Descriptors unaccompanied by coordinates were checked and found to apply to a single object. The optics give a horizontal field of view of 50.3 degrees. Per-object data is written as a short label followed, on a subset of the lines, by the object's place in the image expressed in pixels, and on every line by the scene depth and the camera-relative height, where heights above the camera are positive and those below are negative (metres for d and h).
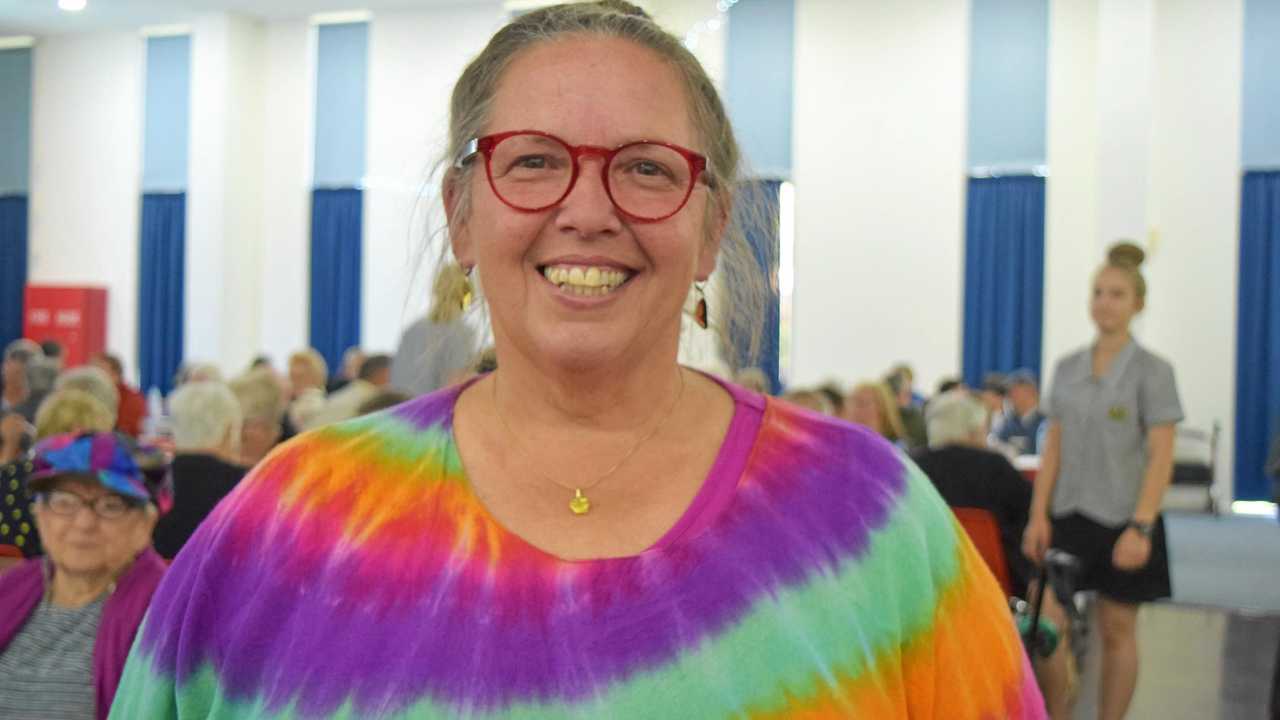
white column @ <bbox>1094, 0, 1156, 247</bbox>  11.35 +1.89
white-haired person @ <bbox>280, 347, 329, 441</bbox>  8.49 -0.38
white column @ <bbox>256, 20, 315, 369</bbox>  14.55 +1.48
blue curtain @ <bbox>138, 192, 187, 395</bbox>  14.88 +0.30
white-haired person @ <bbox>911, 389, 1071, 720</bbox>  4.32 -0.49
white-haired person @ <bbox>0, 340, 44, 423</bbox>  6.57 -0.40
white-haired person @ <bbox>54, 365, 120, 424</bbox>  5.09 -0.29
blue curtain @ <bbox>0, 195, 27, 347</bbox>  15.70 +0.50
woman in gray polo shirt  4.20 -0.42
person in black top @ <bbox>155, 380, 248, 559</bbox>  3.86 -0.43
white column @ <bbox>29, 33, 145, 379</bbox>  15.02 +1.58
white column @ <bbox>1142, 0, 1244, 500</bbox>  11.97 +1.26
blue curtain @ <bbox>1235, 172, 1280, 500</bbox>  11.97 +0.02
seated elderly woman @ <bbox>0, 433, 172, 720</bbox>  2.66 -0.56
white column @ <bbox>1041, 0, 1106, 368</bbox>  12.03 +1.45
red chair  4.09 -0.59
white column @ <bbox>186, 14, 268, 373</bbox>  14.29 +1.33
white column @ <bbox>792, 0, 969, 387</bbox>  12.49 +1.41
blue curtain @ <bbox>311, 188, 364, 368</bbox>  14.44 +0.49
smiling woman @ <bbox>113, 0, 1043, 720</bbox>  1.09 -0.17
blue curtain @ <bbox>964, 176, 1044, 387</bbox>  12.38 +0.51
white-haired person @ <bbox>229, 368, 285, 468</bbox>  4.77 -0.36
